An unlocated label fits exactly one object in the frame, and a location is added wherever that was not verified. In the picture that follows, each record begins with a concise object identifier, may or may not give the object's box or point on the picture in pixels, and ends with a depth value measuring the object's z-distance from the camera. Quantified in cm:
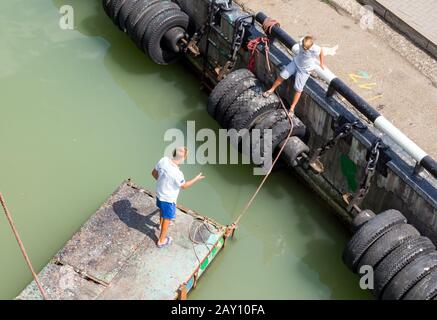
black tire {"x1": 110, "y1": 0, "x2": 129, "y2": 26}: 1074
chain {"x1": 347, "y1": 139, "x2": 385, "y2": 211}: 795
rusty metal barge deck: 749
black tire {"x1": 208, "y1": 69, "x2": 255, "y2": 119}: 921
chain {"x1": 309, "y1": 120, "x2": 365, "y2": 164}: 824
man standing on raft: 717
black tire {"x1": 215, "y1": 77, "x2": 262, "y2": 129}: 909
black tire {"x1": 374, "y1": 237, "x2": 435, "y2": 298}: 737
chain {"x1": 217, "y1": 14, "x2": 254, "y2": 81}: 960
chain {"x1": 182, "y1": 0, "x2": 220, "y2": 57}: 1034
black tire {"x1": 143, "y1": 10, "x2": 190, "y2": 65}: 1041
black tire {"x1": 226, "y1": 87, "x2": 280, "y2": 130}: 893
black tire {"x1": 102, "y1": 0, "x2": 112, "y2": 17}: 1101
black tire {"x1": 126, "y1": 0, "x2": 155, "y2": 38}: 1048
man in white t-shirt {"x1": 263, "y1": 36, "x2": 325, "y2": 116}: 841
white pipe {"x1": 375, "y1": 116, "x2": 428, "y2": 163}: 758
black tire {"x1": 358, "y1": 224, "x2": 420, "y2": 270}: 750
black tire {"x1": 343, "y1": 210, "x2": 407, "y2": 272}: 759
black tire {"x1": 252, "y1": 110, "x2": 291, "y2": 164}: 874
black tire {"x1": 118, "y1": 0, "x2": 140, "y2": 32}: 1060
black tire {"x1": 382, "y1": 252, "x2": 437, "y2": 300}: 720
